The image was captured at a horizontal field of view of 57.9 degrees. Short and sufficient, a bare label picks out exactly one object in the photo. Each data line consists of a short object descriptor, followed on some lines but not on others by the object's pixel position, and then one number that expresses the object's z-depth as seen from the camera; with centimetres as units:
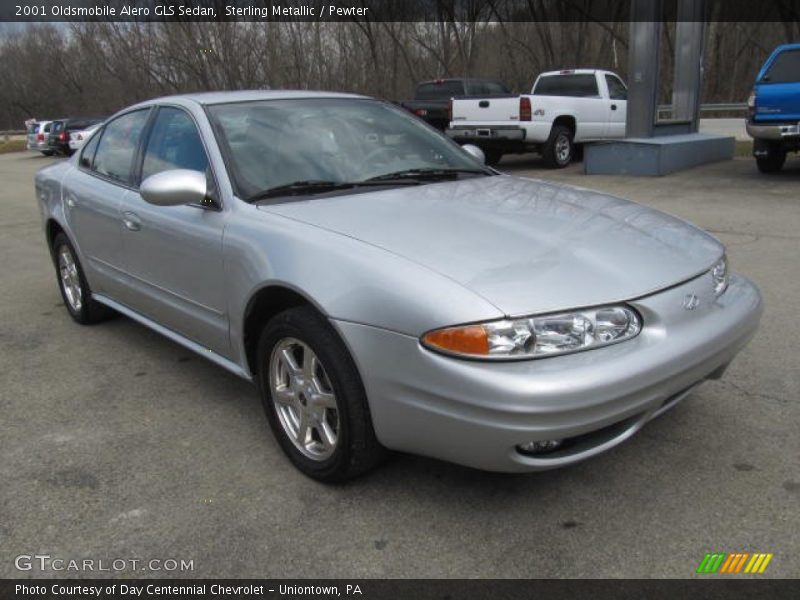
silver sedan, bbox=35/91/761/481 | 230
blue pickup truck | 1012
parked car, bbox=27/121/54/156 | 2775
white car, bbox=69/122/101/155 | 2544
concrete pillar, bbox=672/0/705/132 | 1353
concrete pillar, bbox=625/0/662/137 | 1212
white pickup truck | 1320
